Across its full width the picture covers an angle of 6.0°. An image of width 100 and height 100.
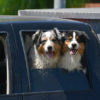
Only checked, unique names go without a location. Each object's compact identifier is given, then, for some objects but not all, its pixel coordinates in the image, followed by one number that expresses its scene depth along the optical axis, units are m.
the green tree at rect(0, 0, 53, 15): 28.06
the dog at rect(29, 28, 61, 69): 8.68
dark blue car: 8.40
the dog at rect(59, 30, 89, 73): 8.81
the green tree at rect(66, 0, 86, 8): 28.93
